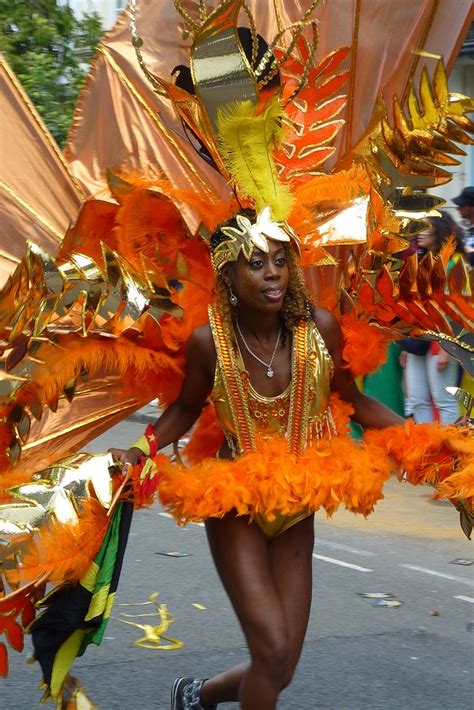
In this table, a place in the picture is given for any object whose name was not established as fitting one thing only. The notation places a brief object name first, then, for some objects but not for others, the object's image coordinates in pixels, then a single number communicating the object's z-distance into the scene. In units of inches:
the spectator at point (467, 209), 587.5
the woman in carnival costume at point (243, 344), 276.4
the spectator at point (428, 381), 658.3
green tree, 796.6
